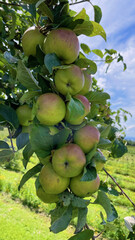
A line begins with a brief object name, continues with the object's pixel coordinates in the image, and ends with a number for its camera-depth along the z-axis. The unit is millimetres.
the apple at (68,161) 483
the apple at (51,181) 499
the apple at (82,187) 501
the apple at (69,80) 508
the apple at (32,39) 587
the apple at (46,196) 567
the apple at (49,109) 489
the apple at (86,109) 524
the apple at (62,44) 525
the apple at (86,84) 607
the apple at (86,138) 530
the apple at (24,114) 692
